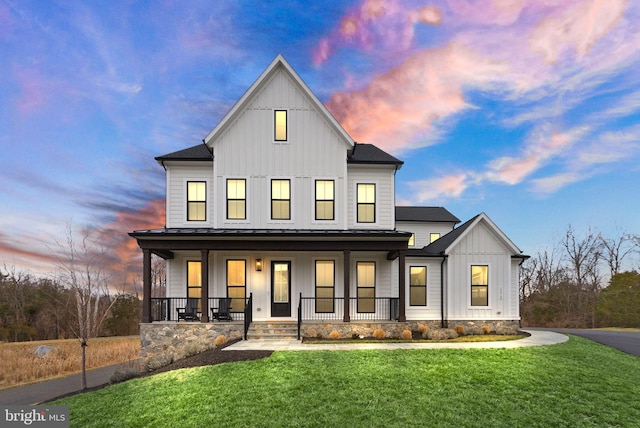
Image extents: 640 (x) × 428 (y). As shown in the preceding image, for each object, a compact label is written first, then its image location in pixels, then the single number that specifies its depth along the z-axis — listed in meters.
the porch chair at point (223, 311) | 14.18
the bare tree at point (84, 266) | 14.31
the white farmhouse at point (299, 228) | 15.53
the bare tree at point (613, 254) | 31.41
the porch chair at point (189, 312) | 14.16
